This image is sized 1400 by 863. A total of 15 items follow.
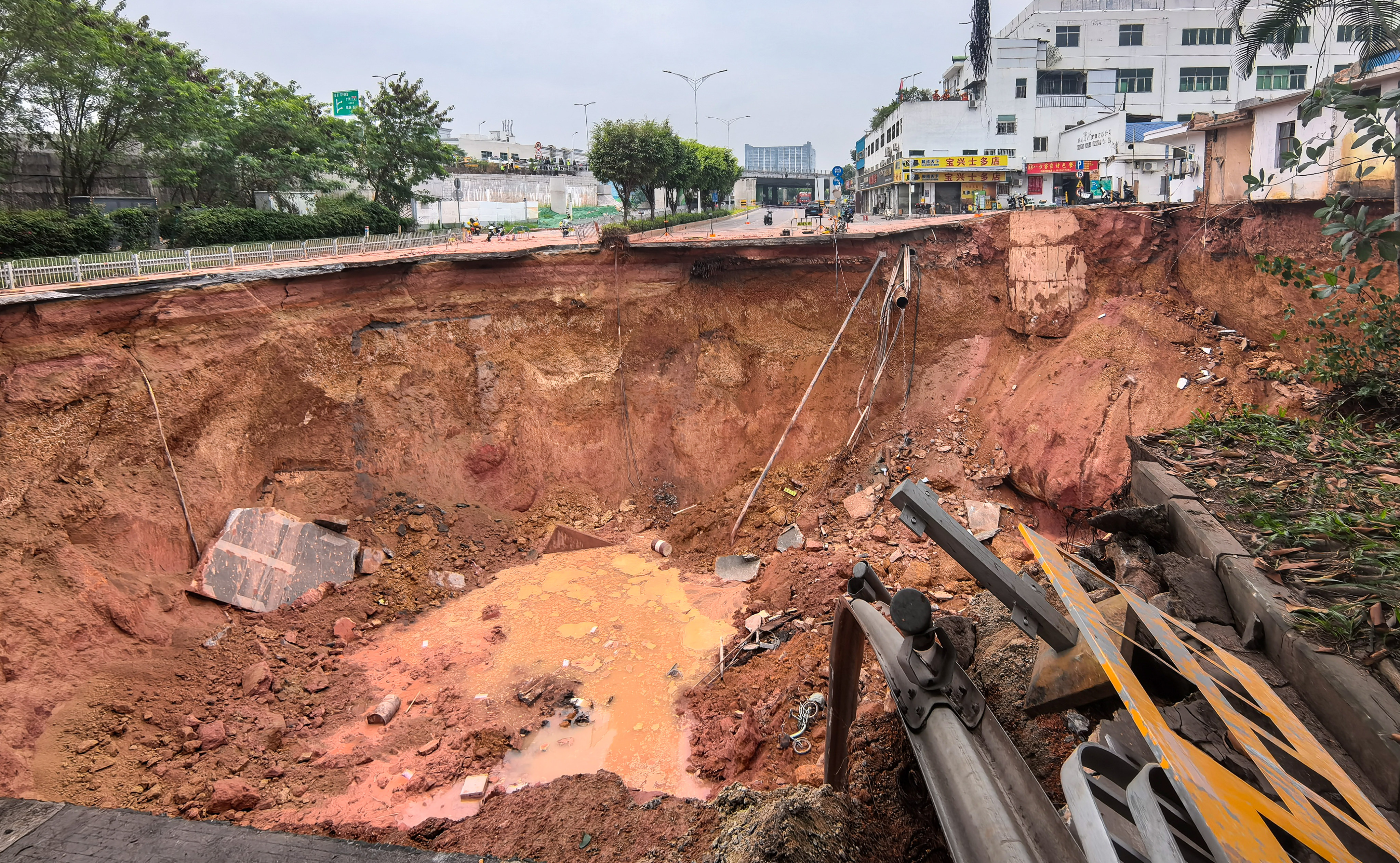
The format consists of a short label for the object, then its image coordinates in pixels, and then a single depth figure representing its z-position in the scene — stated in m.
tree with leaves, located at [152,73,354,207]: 25.80
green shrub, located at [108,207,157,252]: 19.53
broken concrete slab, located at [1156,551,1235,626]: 5.52
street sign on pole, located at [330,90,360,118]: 45.53
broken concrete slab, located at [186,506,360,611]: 12.02
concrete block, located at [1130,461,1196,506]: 7.27
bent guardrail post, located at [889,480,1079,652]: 4.11
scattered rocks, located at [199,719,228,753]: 9.39
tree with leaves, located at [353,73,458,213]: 30.98
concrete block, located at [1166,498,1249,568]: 5.95
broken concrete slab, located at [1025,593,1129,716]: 4.01
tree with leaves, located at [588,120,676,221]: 30.73
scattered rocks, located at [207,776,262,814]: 8.43
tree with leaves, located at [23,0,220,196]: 21.67
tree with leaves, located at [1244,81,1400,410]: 5.68
